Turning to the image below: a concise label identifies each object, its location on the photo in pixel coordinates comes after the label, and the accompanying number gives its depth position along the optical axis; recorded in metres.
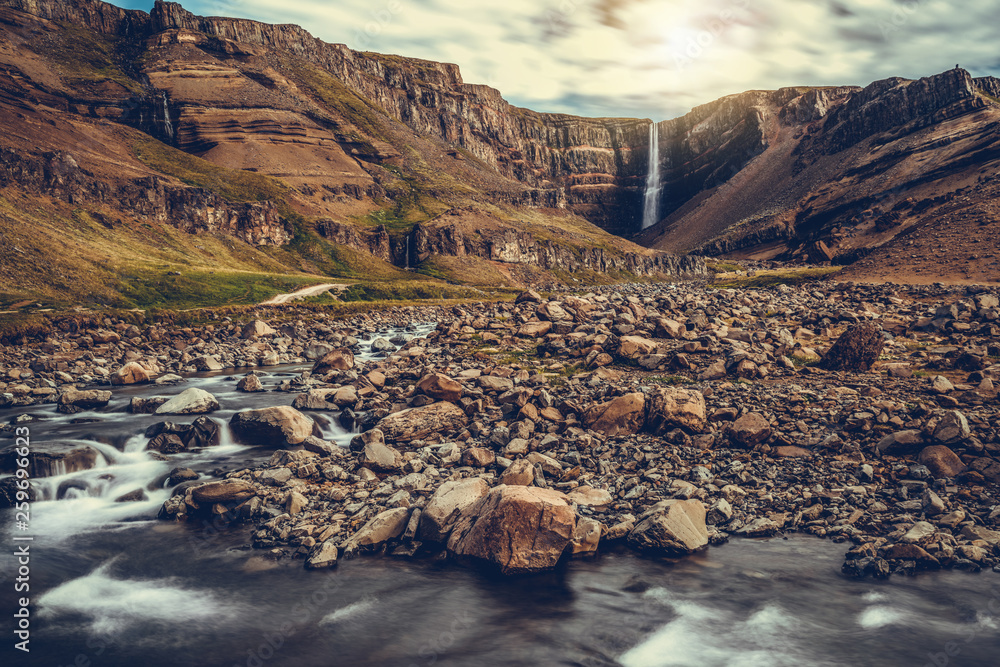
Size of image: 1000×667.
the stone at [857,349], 31.17
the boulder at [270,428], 25.97
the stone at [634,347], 35.56
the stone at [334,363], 42.25
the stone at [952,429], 19.75
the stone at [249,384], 37.56
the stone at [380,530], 16.97
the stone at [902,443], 20.19
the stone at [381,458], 21.78
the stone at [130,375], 40.81
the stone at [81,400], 31.75
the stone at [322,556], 16.20
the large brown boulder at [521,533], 15.94
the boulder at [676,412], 23.50
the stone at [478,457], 22.05
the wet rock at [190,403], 30.80
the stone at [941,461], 18.66
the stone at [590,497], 18.92
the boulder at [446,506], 17.22
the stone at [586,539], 16.75
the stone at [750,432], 22.33
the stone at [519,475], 19.64
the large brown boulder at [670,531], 16.55
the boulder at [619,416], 24.24
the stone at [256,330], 60.25
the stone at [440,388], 28.75
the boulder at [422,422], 25.22
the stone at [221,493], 19.64
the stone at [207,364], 47.16
